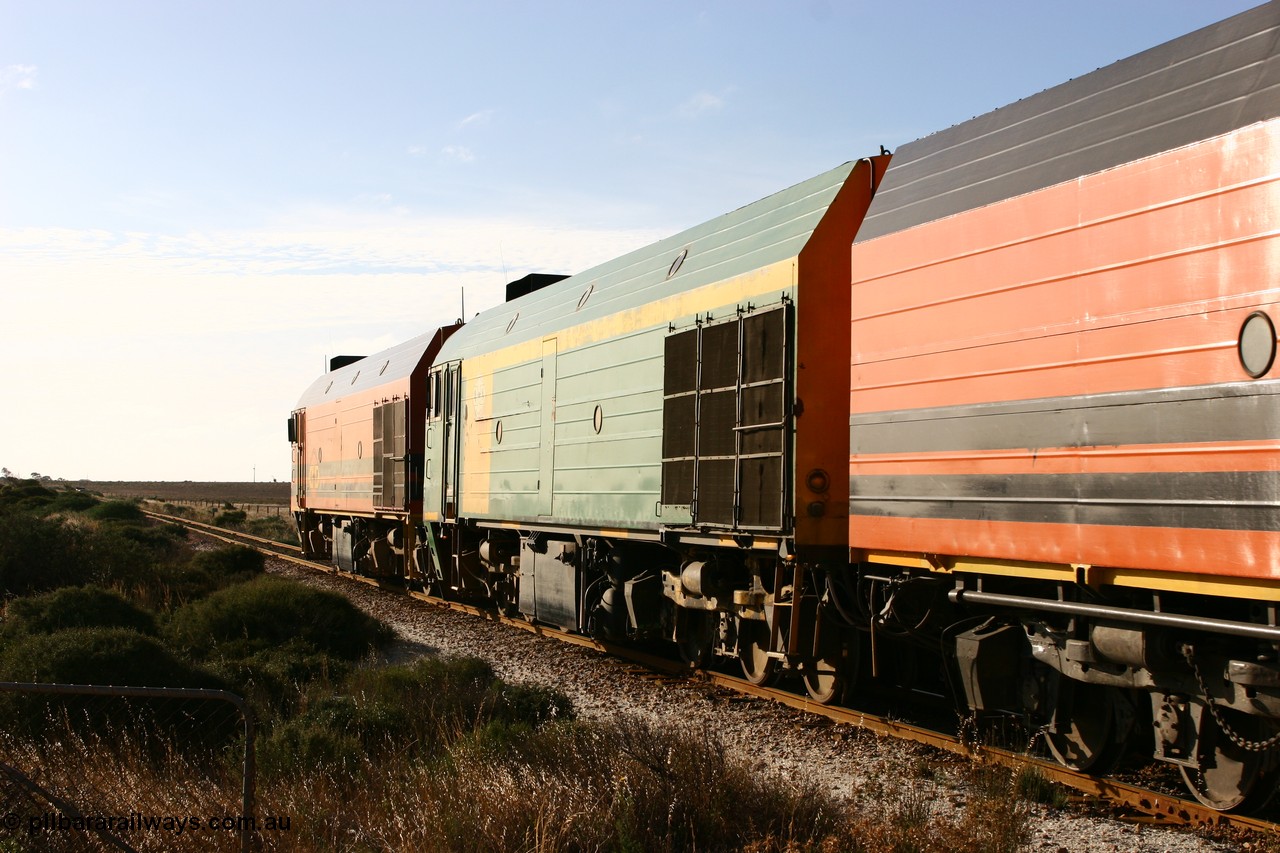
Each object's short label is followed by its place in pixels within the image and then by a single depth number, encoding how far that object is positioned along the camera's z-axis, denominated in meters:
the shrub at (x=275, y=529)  43.44
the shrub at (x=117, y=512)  42.75
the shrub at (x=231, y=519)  50.97
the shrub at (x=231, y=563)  21.84
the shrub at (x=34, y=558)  18.64
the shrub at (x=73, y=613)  12.78
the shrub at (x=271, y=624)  13.52
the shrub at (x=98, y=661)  9.68
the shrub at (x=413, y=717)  7.70
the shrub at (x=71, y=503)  45.16
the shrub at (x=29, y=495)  43.12
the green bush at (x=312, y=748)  7.47
